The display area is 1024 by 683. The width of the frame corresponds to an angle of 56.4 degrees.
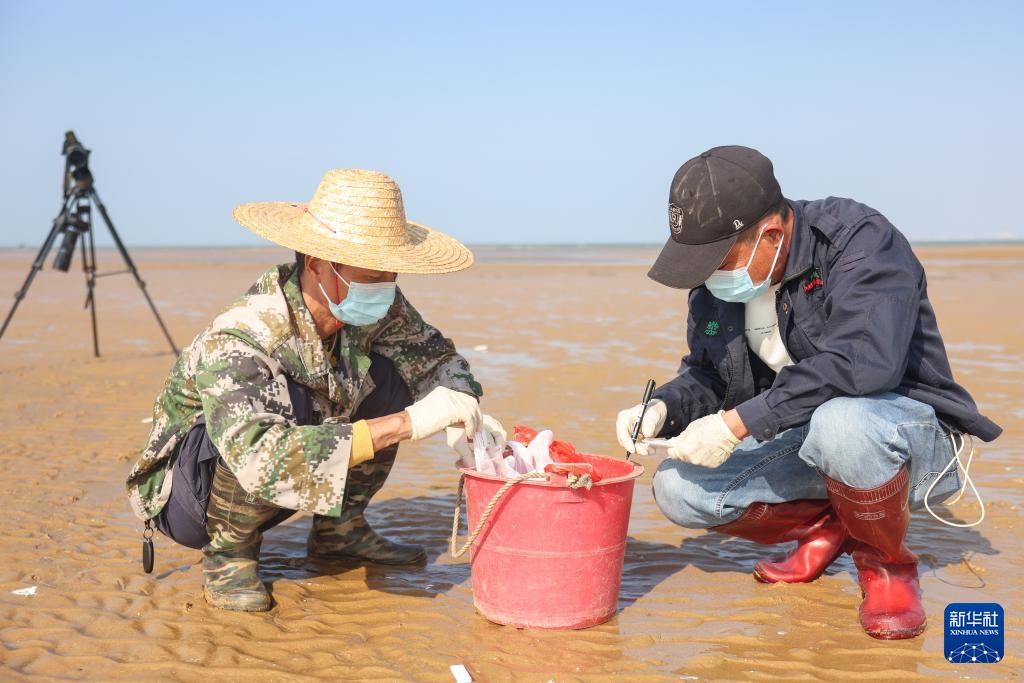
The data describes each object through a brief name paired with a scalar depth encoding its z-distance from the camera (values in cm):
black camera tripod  762
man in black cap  282
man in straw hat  280
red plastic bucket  285
